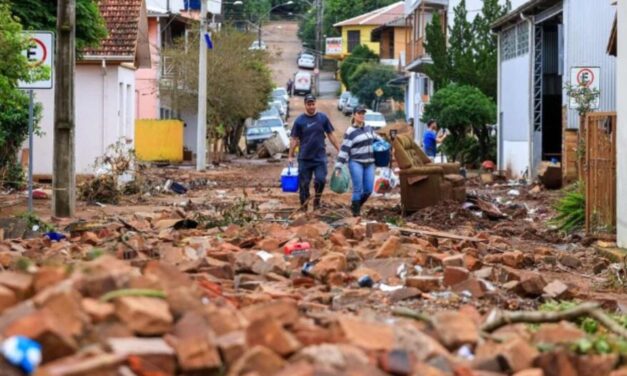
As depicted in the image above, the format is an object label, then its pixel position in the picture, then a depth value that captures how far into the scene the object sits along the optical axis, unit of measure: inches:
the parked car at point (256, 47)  2111.2
